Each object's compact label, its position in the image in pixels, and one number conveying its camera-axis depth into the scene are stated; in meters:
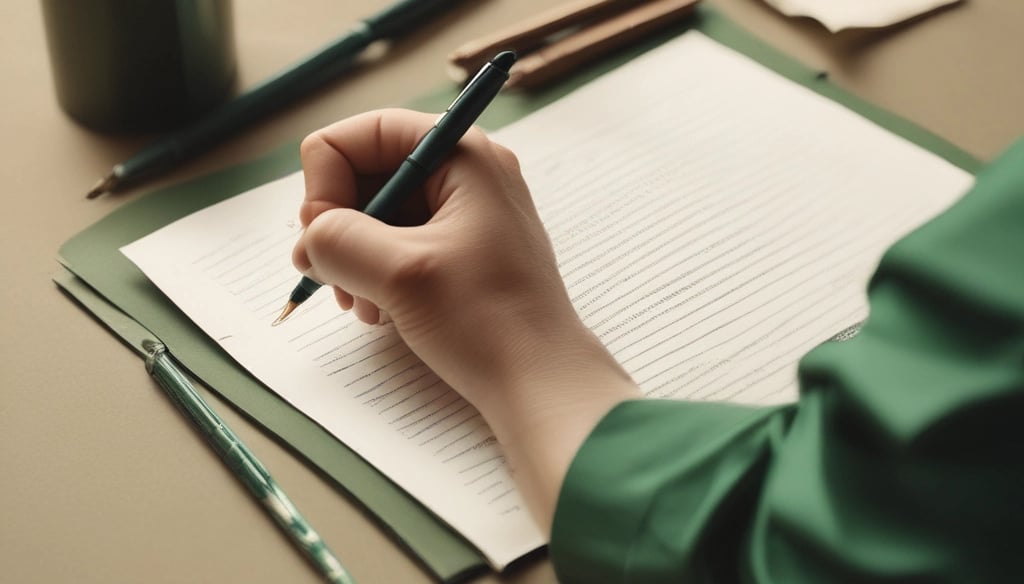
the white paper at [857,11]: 0.84
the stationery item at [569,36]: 0.78
